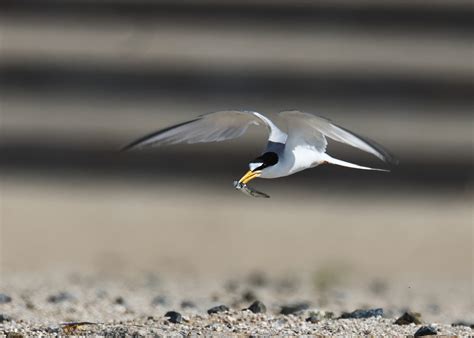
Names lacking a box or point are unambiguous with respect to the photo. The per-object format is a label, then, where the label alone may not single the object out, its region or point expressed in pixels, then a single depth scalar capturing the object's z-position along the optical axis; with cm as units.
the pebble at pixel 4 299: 1009
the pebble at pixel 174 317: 823
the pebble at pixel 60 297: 1067
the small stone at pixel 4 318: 884
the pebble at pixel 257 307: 889
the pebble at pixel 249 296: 1107
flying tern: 886
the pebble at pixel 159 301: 1103
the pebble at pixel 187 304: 1045
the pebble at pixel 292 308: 939
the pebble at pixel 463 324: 878
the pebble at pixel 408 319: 853
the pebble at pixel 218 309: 874
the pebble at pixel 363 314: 873
